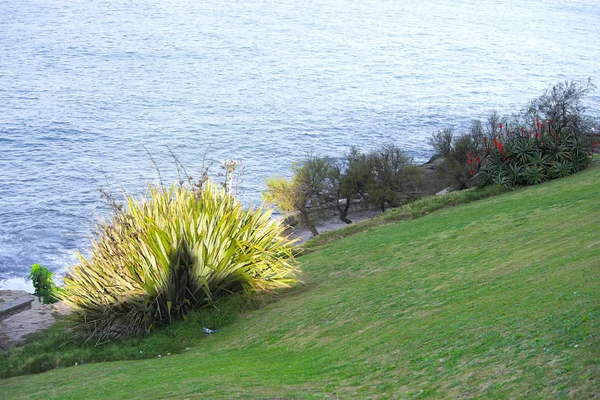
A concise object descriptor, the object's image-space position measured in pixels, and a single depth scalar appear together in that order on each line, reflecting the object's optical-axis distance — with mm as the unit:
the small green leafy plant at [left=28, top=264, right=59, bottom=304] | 18588
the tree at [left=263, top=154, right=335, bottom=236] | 37031
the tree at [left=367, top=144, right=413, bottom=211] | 40375
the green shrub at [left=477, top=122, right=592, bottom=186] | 17562
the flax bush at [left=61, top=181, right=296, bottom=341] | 9781
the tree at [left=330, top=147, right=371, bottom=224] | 40875
